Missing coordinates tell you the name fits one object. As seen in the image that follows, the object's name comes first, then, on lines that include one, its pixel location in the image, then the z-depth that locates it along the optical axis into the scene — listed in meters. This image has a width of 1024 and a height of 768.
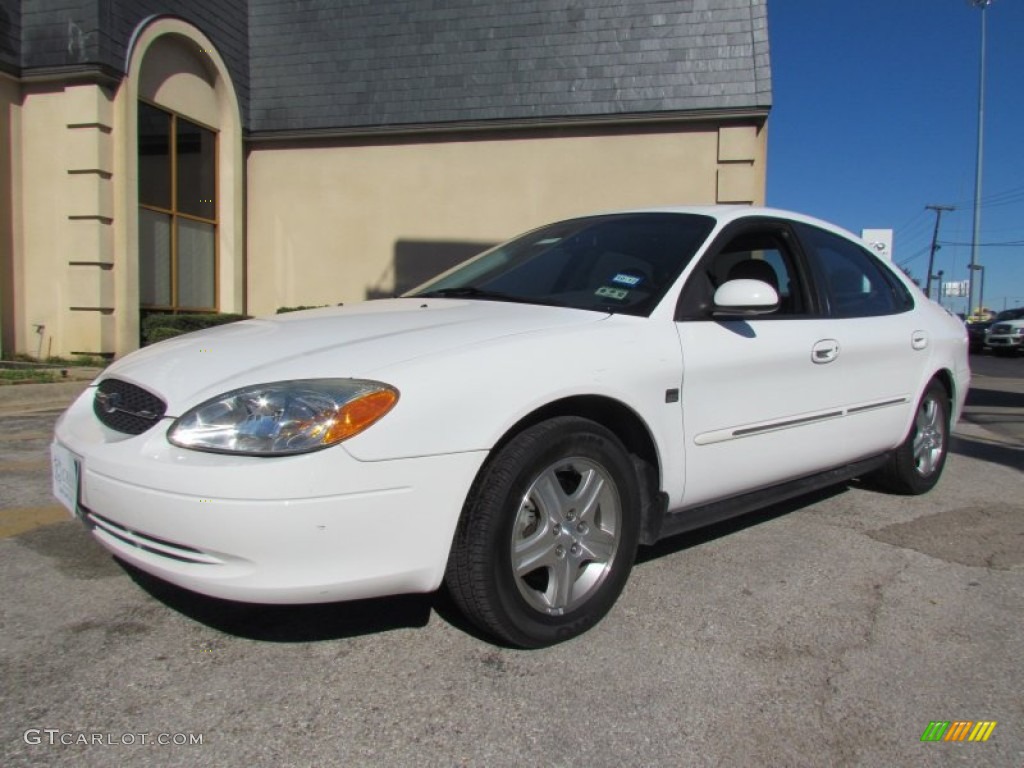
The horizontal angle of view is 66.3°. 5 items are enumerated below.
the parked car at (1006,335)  25.30
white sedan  2.13
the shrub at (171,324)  10.64
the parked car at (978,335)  28.12
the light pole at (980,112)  30.77
